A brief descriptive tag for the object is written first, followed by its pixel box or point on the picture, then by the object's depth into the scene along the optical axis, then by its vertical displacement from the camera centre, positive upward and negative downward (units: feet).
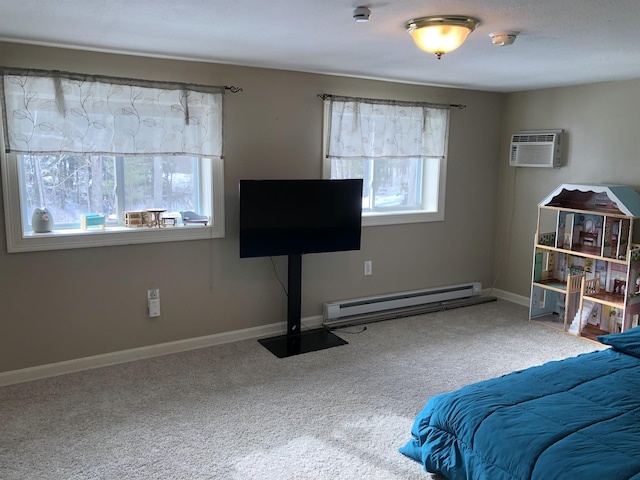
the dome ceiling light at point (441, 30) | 8.25 +2.26
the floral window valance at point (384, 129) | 14.69 +1.27
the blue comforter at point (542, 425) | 6.40 -3.33
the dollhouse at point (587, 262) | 13.79 -2.46
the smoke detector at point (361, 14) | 7.70 +2.32
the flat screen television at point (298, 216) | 12.76 -1.15
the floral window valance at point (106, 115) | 10.77 +1.13
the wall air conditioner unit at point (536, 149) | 16.01 +0.82
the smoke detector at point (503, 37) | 9.19 +2.39
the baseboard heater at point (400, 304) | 15.31 -4.09
